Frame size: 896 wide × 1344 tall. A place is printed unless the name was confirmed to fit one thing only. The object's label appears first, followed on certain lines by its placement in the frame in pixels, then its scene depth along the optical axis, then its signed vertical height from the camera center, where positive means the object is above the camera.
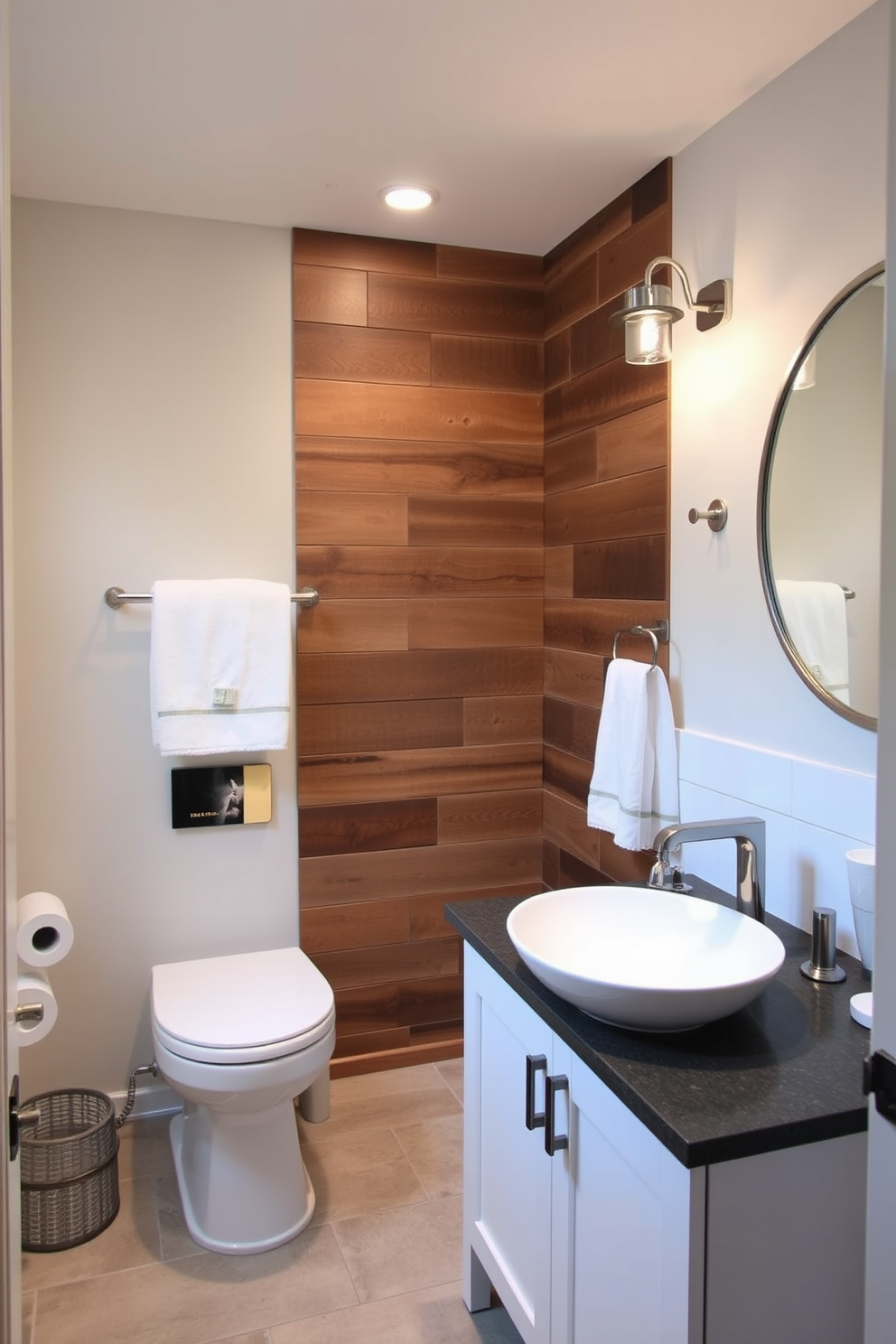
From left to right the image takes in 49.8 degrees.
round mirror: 1.57 +0.21
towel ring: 2.18 -0.01
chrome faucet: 1.69 -0.40
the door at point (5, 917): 0.96 -0.31
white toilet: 1.97 -0.96
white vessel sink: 1.37 -0.51
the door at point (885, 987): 0.80 -0.31
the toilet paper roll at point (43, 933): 2.12 -0.68
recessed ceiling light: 2.31 +1.04
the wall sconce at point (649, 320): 1.80 +0.58
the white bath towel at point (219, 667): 2.35 -0.10
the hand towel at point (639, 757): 2.14 -0.29
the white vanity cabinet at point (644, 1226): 1.13 -0.77
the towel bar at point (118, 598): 2.40 +0.07
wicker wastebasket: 2.03 -1.19
